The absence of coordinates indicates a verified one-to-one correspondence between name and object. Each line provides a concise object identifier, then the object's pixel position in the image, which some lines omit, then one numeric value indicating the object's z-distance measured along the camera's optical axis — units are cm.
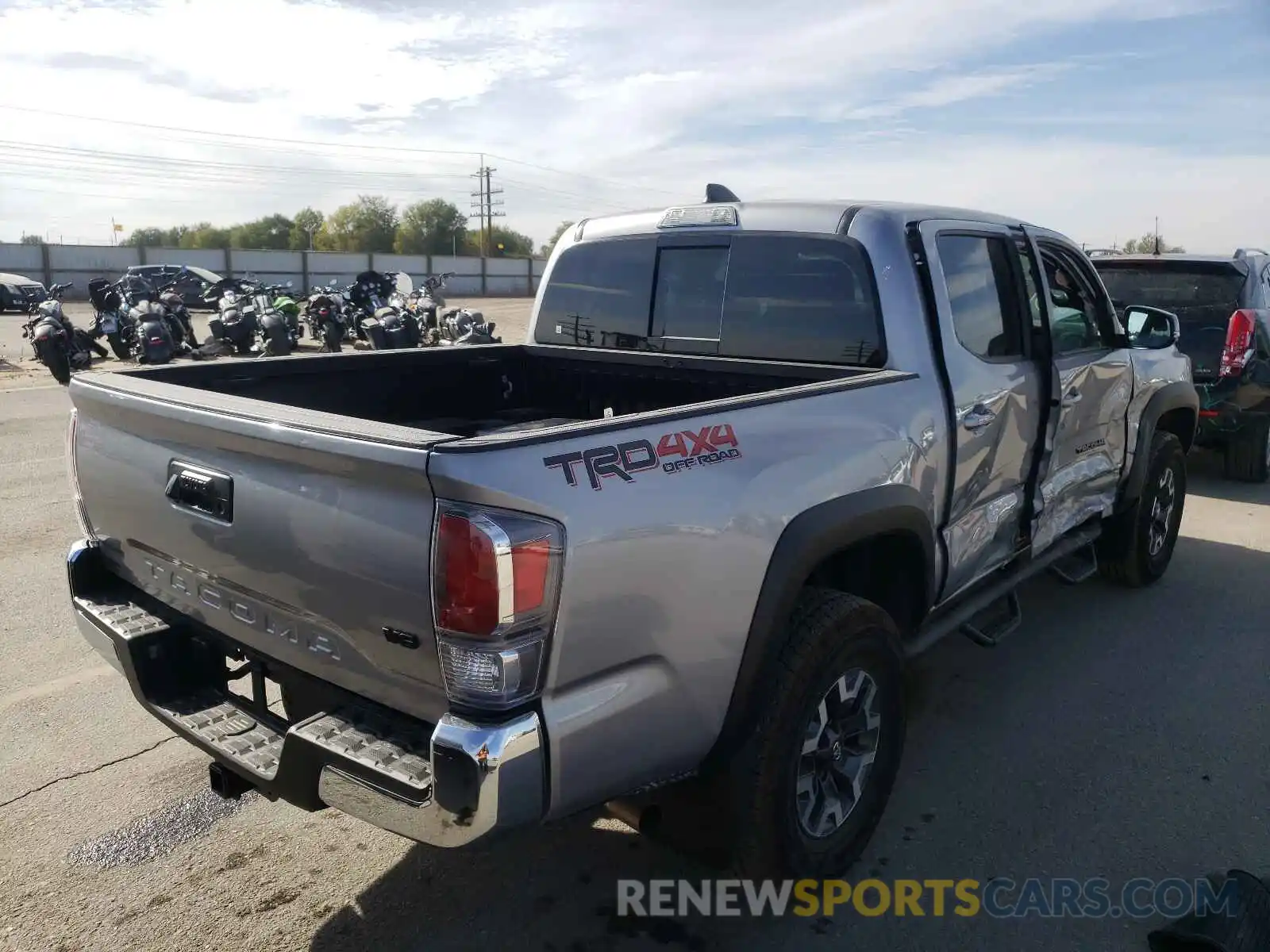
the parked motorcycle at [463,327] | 1697
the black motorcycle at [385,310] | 1617
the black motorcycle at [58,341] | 1316
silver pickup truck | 203
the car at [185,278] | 2873
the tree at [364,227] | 9431
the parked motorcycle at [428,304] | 1902
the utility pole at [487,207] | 8400
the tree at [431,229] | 9269
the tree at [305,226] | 10225
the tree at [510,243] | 9075
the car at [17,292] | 2886
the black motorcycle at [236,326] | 1638
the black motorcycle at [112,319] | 1544
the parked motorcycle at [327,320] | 1711
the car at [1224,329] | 782
